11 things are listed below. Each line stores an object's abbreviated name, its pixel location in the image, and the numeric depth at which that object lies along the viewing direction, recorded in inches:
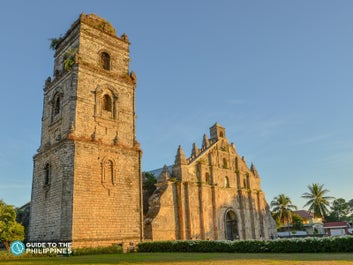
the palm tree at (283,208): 2123.5
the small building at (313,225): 2048.5
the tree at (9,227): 1042.7
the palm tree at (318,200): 2064.5
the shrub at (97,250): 730.8
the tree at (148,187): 1298.5
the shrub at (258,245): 682.0
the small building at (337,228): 1674.5
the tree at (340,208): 2535.4
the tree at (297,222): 2127.1
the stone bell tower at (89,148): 794.8
